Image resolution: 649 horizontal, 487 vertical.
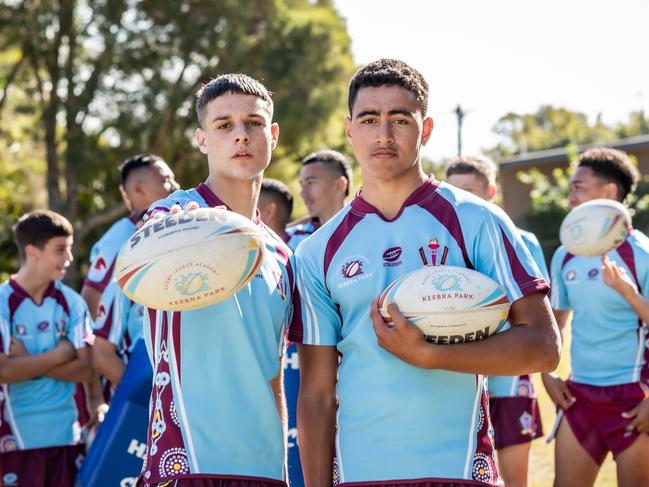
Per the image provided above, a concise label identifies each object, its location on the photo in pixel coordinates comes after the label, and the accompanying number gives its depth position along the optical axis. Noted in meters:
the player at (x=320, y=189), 7.16
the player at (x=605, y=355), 6.12
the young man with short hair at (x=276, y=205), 6.93
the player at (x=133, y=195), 6.79
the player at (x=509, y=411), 6.39
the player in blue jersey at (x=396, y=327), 3.11
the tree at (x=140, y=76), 25.14
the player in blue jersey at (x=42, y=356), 6.26
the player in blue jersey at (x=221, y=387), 3.21
